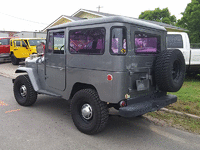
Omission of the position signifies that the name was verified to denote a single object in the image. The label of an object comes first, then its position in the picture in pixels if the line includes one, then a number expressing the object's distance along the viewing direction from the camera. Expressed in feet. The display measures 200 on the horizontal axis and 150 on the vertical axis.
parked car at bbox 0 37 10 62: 53.83
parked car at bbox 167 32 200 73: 27.50
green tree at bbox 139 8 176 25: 142.92
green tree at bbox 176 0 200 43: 84.28
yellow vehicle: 46.19
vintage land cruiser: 11.48
